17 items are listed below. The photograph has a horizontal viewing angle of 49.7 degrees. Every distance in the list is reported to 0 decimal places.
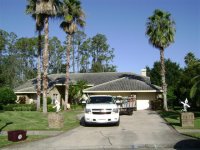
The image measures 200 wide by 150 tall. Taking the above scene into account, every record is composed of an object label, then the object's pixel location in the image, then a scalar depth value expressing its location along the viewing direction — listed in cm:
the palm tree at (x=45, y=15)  1868
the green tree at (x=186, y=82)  1882
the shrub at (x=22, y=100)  2586
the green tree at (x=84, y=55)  4637
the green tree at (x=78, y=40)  4614
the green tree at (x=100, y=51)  4699
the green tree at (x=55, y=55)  4594
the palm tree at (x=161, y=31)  2169
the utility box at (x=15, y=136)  906
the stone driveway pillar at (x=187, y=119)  1143
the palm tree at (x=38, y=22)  2117
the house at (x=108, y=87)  2280
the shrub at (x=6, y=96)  2442
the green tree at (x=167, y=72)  4381
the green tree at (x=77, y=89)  2537
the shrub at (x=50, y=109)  2142
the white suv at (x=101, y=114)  1200
